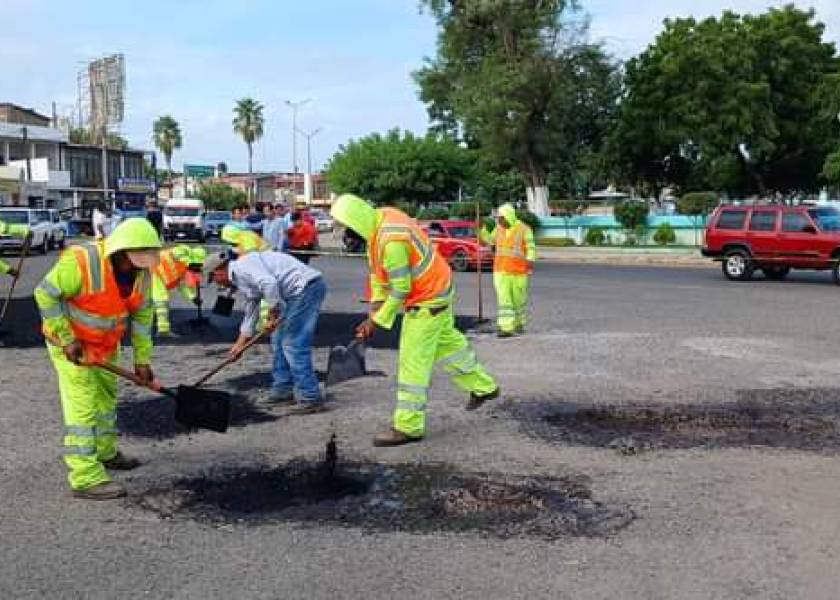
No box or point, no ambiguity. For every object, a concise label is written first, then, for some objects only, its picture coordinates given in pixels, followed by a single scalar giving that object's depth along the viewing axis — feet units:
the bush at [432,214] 147.23
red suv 67.82
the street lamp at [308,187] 273.75
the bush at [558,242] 132.95
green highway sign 274.36
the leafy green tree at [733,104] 128.16
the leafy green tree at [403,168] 160.66
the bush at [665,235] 122.62
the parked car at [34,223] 109.71
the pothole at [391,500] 16.66
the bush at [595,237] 130.93
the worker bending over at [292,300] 25.57
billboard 271.69
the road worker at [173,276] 39.70
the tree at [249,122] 318.86
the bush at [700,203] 122.21
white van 155.53
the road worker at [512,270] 40.34
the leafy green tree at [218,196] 323.27
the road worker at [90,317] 17.52
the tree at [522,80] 131.75
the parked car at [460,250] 86.38
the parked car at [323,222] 213.89
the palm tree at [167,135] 337.31
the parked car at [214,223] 164.14
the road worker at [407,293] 21.91
